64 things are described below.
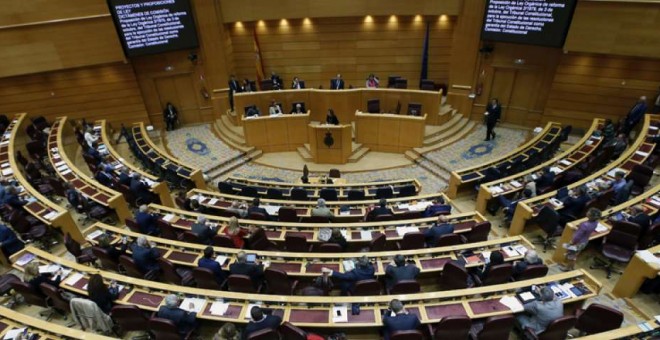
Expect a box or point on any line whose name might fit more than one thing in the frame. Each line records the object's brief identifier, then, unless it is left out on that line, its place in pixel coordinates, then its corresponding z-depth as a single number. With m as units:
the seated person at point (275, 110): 14.78
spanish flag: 17.06
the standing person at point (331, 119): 14.02
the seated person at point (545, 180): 9.92
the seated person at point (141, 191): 10.34
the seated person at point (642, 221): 7.28
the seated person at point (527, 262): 6.70
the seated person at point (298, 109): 14.86
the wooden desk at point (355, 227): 8.19
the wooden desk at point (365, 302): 5.86
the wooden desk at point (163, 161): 11.92
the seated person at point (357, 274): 6.63
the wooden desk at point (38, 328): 5.66
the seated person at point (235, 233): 7.94
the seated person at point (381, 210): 8.80
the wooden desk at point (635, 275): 6.34
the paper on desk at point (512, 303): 5.86
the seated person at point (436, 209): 9.04
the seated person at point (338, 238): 7.73
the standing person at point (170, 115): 16.92
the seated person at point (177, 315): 5.90
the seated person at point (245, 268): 6.85
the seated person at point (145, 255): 7.21
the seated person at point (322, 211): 9.05
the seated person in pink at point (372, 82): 15.62
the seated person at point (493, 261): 6.71
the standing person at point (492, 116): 13.90
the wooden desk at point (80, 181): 9.99
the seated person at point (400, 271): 6.61
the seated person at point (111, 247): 7.45
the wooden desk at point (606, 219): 7.62
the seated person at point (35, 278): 6.75
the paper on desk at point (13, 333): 5.77
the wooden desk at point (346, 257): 7.09
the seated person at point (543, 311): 5.60
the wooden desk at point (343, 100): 14.76
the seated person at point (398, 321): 5.48
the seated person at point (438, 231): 7.83
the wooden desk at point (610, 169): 8.72
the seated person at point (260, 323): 5.51
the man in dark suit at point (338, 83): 15.59
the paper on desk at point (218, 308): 6.12
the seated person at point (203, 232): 8.17
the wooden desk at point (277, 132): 14.56
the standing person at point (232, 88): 16.38
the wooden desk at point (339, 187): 10.56
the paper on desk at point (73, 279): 6.90
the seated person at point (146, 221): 8.71
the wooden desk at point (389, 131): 14.00
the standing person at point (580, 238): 7.11
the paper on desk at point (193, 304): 6.20
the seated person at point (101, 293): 6.23
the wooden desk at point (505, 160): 10.95
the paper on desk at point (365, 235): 8.10
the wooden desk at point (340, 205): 9.27
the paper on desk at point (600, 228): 7.64
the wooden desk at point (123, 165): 10.68
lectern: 13.55
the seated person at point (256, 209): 9.07
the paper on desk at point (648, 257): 6.38
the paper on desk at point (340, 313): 5.84
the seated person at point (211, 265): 6.93
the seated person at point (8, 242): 8.41
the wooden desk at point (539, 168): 9.92
